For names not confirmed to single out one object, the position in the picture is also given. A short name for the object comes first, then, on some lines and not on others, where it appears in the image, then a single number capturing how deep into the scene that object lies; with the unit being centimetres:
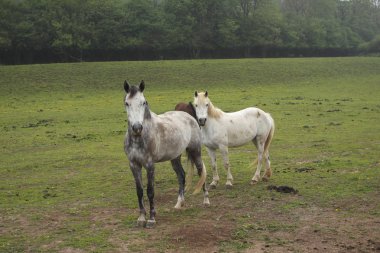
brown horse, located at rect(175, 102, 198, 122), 1127
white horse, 1071
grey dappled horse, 767
